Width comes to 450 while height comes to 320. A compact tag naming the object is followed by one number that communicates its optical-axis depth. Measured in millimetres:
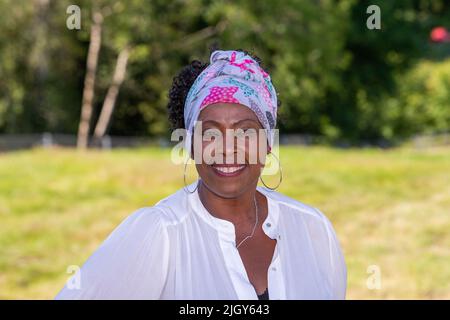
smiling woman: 2133
